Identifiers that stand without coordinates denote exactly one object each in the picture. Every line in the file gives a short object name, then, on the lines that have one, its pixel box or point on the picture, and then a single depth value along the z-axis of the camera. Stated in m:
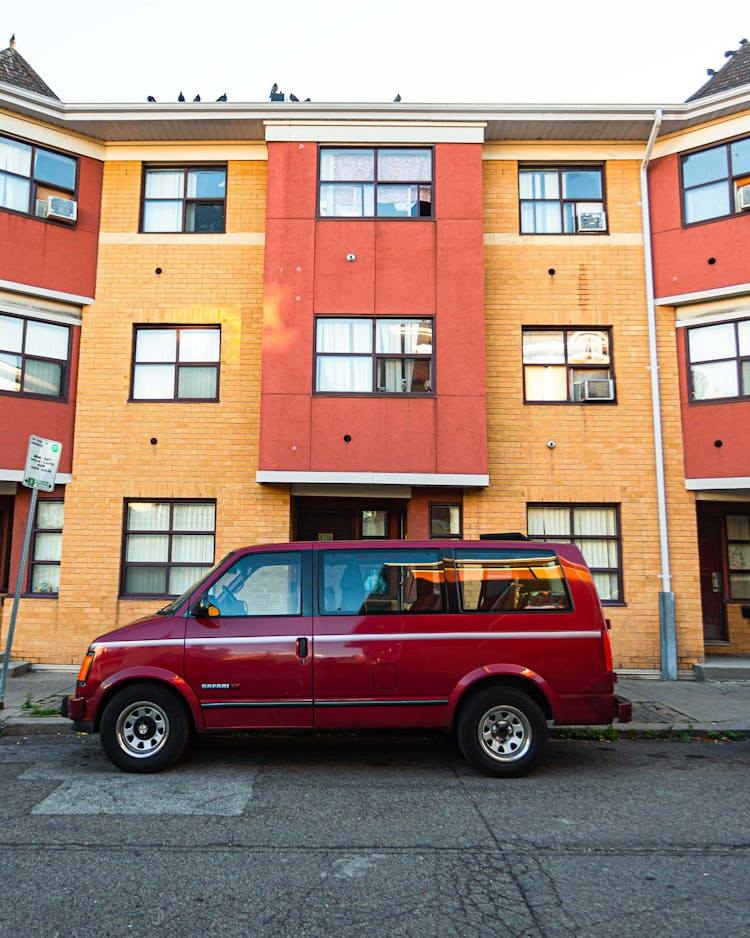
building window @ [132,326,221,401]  11.71
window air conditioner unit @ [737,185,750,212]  11.02
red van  6.11
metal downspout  10.63
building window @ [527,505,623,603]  11.22
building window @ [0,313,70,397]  11.18
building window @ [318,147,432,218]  11.73
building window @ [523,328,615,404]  11.75
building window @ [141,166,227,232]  12.16
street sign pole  8.34
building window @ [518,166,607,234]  12.16
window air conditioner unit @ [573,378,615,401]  11.48
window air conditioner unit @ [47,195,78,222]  11.43
